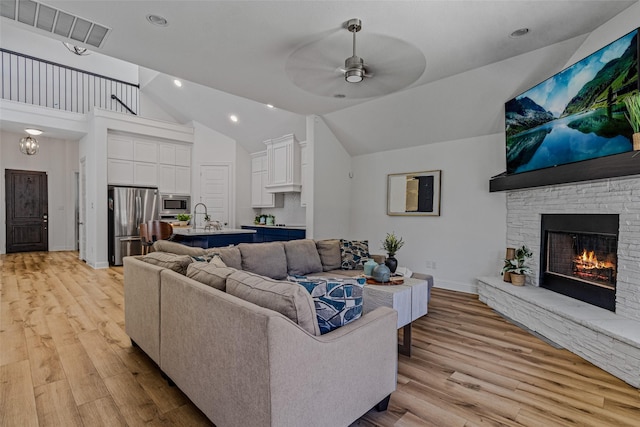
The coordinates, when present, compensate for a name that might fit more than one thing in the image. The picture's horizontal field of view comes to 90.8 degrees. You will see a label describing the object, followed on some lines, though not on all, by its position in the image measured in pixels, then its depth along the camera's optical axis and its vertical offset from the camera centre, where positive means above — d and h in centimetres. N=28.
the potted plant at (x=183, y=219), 647 -26
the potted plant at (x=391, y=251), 314 -43
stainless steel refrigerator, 636 -26
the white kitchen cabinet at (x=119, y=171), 654 +72
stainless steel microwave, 730 +5
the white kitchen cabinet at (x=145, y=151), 688 +122
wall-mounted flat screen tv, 245 +91
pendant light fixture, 673 +127
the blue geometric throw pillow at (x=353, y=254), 405 -60
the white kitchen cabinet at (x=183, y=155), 751 +122
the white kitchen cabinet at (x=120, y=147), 654 +123
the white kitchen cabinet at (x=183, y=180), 749 +63
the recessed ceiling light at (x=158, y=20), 260 +156
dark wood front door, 778 -17
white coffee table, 257 -78
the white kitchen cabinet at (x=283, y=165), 619 +87
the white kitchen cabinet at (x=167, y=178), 723 +64
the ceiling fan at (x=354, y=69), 237 +105
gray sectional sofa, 129 -70
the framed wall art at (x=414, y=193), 498 +26
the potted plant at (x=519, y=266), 374 -69
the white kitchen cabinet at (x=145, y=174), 688 +71
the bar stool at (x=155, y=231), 506 -40
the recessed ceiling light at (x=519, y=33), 280 +160
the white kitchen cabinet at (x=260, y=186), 720 +51
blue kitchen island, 479 -49
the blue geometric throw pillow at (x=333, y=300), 161 -49
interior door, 762 +40
